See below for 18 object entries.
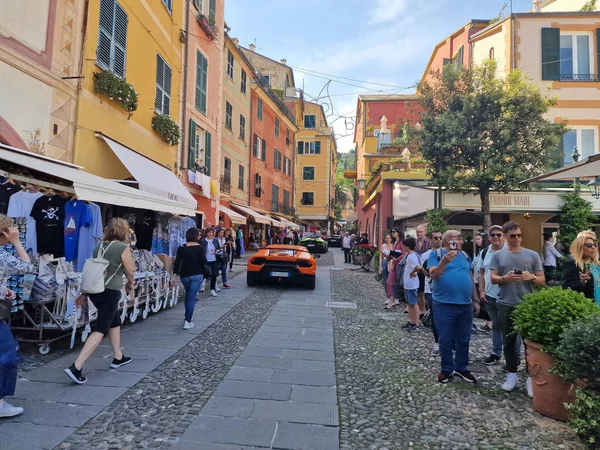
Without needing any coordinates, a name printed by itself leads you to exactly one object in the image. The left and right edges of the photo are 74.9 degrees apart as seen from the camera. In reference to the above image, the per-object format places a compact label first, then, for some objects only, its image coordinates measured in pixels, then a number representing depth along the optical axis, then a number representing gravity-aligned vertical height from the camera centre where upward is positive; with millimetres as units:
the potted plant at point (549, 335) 3402 -753
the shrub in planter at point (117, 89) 8758 +3542
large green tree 11305 +3509
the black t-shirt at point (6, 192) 5984 +678
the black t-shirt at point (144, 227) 8461 +293
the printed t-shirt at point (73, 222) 5840 +244
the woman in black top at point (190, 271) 6418 -474
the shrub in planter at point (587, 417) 2760 -1189
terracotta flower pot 3373 -1186
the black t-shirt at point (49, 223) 5898 +229
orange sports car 10695 -624
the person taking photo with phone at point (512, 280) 4137 -310
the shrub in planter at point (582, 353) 2887 -764
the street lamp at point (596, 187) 11547 +2140
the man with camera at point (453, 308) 4230 -643
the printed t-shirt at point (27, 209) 5809 +419
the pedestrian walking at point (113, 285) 4176 -497
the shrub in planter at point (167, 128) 11844 +3514
